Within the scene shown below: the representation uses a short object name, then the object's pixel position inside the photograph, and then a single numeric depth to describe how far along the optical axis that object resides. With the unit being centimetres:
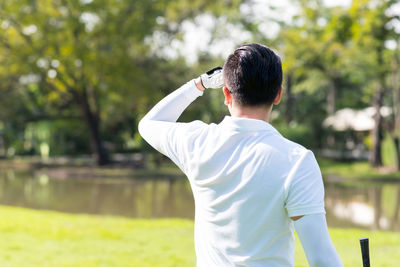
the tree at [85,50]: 2022
